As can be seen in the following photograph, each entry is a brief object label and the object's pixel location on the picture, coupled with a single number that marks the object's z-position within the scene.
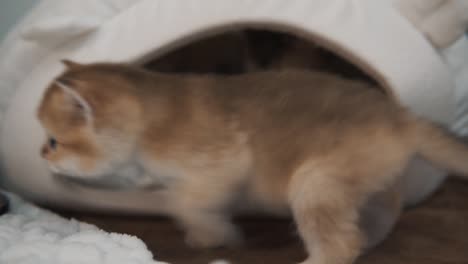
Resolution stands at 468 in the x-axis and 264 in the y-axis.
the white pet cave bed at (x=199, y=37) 0.84
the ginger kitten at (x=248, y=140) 0.77
